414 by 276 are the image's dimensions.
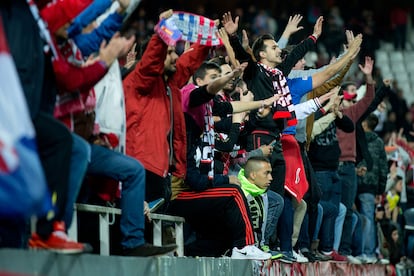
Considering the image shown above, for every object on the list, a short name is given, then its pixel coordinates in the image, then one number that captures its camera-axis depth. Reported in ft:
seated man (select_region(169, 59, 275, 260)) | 65.51
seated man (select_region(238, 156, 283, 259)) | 73.67
